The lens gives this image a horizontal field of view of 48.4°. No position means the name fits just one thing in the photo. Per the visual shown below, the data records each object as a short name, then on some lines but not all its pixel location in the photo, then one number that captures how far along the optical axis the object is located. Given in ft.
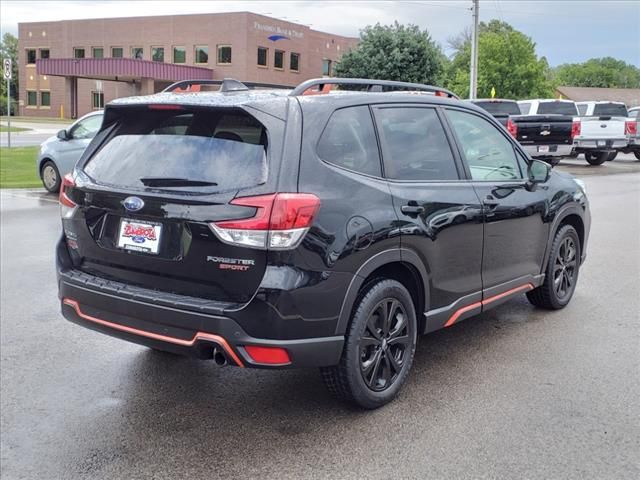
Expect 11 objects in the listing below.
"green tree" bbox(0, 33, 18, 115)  266.12
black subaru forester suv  11.71
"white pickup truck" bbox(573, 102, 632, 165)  78.84
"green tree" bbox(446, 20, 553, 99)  180.96
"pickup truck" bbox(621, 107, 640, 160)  82.91
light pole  100.73
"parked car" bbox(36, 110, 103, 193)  46.21
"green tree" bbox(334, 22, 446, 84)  139.74
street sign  73.56
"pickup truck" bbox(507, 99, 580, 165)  65.77
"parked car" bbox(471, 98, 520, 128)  70.49
